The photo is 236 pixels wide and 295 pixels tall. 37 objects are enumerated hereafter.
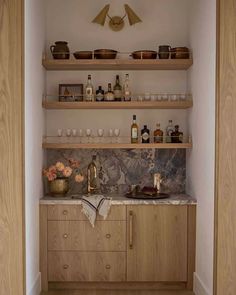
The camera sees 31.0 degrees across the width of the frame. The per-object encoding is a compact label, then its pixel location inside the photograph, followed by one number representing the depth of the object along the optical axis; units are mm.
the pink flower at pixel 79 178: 3953
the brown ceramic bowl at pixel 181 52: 3982
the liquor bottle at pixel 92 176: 4117
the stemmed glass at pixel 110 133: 4144
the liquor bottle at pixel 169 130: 4160
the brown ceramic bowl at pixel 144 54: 3971
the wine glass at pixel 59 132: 4141
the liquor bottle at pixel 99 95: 4035
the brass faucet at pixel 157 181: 4039
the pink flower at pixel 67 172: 3904
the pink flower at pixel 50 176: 3887
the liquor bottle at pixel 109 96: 4043
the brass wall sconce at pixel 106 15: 4102
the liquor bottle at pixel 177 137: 4091
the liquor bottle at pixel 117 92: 4074
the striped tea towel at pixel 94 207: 3709
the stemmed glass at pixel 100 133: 4109
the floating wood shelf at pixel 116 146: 3959
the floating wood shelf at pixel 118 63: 3945
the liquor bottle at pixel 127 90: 4047
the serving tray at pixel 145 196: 3840
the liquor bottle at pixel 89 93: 4047
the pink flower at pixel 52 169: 3902
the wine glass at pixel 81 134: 4123
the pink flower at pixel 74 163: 4001
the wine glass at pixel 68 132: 4129
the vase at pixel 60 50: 3998
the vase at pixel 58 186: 3945
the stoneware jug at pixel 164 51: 4008
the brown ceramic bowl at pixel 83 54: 3988
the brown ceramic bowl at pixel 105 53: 3975
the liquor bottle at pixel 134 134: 4043
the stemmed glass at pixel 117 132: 4103
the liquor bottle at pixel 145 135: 4062
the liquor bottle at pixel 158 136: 4098
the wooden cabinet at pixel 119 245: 3758
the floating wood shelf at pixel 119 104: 3979
